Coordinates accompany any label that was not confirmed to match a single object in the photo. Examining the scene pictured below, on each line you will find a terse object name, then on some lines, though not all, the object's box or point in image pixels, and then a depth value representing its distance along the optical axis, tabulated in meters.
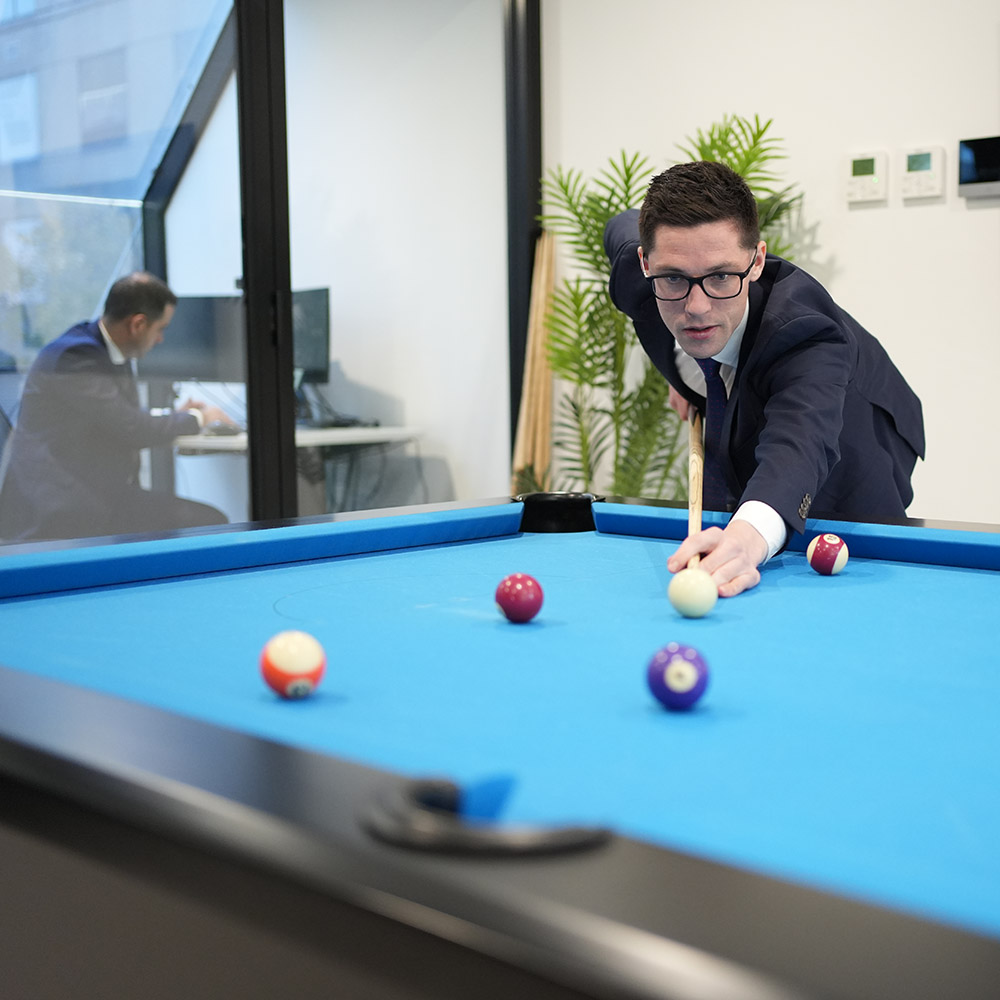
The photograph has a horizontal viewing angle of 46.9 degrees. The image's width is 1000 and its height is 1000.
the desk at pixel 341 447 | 4.59
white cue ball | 1.50
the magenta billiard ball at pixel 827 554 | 1.83
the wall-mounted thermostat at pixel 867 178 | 4.24
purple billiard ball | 1.01
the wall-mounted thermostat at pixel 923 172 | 4.10
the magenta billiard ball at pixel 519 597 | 1.43
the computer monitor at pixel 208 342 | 4.05
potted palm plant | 4.43
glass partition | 3.60
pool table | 0.55
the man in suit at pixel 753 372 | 1.98
